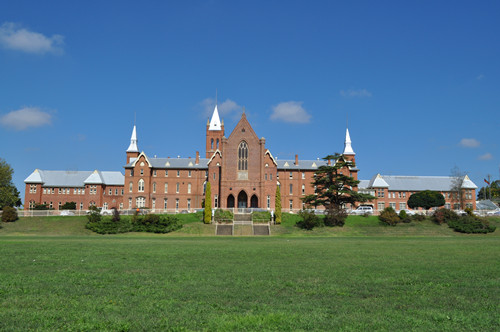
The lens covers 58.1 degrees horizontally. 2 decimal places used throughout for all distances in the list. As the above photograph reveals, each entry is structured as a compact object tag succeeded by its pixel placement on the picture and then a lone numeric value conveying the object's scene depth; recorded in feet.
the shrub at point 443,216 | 197.02
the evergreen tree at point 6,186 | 251.21
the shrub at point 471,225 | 183.32
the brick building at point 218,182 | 249.75
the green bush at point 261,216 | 204.33
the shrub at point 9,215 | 194.84
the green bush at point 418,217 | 203.24
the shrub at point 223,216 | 204.64
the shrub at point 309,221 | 190.08
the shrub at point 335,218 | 193.47
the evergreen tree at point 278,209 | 201.77
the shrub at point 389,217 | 196.15
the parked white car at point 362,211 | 224.33
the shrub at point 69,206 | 296.46
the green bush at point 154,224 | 181.57
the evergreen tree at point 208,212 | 198.79
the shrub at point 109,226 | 178.40
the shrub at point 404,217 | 200.03
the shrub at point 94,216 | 188.15
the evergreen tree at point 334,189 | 216.95
